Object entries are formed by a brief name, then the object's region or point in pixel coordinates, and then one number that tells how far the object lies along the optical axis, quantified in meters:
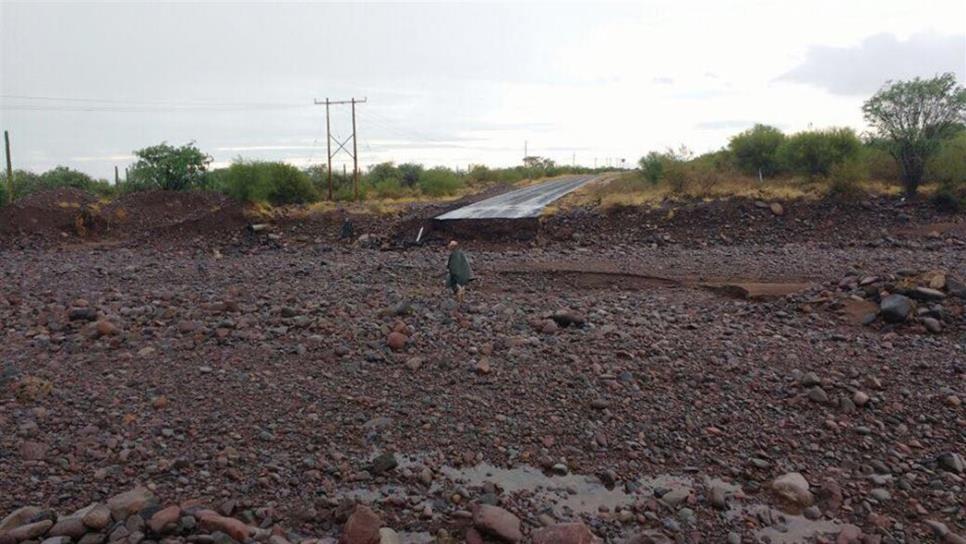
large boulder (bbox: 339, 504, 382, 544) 4.21
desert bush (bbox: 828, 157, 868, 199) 19.08
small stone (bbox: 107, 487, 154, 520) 4.35
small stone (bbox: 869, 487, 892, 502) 4.78
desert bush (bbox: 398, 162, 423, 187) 43.83
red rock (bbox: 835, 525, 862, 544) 4.34
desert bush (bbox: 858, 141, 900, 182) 21.59
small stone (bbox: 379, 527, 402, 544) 4.27
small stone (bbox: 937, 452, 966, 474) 5.10
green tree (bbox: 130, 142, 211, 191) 29.58
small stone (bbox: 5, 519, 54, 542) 4.09
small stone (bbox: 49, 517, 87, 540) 4.14
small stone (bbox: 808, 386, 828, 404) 6.14
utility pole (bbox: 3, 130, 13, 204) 25.80
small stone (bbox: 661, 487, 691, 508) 4.75
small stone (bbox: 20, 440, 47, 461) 5.11
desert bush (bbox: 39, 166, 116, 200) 35.66
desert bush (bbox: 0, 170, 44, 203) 28.93
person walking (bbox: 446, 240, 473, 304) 10.55
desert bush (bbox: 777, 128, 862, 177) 22.25
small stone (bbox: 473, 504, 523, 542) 4.31
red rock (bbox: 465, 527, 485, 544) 4.29
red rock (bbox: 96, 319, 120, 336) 7.89
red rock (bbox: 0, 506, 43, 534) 4.23
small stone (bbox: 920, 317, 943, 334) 7.99
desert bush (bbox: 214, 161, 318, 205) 25.39
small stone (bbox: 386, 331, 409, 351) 7.42
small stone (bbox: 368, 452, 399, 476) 5.08
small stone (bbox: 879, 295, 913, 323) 8.26
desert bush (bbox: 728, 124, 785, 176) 25.62
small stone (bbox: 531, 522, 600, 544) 4.20
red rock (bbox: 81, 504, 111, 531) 4.19
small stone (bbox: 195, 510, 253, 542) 4.19
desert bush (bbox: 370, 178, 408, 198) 33.91
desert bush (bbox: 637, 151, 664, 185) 26.22
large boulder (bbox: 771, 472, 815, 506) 4.77
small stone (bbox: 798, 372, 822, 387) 6.41
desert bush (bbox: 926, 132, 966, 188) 19.20
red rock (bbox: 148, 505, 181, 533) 4.20
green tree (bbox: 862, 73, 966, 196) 20.52
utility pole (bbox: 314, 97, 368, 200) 32.25
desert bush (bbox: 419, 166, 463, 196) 36.66
